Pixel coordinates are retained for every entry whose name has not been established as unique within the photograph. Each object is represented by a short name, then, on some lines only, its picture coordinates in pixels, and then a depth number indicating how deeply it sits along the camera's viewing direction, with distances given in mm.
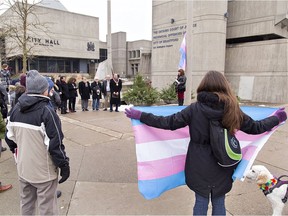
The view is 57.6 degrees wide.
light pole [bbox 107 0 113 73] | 17156
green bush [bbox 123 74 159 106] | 14391
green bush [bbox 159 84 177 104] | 15289
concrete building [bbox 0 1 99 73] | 48844
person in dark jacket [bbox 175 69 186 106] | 10688
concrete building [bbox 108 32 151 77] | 75562
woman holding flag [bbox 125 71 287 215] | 2488
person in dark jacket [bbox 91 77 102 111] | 13047
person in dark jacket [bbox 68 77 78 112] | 12516
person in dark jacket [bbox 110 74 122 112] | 12162
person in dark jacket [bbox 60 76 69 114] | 12109
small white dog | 3207
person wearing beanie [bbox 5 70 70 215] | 2660
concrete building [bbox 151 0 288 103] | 18181
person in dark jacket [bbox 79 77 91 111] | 13036
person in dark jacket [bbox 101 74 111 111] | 13845
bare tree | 11341
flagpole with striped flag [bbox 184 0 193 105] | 8695
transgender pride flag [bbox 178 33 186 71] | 11334
